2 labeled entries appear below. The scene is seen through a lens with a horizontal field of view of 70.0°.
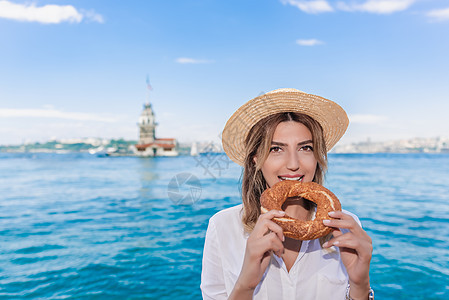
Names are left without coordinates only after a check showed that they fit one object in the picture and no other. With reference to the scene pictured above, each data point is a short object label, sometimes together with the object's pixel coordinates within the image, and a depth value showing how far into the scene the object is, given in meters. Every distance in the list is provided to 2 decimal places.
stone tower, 129.60
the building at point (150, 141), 121.69
